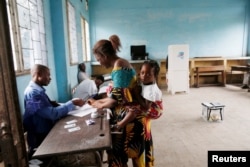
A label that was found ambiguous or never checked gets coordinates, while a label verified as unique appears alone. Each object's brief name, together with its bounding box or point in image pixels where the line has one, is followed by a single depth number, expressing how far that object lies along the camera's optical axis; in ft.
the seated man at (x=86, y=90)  9.59
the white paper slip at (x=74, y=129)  4.62
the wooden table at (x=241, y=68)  20.34
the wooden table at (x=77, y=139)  3.65
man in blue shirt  5.10
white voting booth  18.74
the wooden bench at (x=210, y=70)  22.47
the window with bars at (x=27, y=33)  6.27
